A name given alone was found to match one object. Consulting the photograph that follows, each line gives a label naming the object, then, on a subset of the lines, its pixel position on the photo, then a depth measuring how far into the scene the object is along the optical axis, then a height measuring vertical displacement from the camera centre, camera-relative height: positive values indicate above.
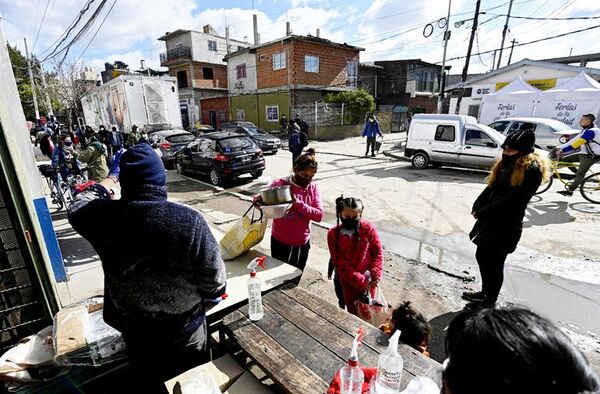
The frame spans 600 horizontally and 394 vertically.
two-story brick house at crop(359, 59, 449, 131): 32.00 +2.08
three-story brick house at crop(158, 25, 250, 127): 30.17 +3.57
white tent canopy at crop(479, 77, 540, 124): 14.84 +0.05
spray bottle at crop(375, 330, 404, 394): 1.44 -1.21
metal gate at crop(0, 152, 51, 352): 2.36 -1.43
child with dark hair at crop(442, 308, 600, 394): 0.67 -0.57
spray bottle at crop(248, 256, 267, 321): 2.23 -1.40
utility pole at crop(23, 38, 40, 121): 22.35 +2.09
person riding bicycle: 6.60 -0.97
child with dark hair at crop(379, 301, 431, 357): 2.03 -1.44
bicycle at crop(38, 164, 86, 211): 6.78 -1.73
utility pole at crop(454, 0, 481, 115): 16.29 +2.87
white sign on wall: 19.36 +0.84
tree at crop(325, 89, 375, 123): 22.33 +0.27
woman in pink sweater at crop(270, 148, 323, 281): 3.06 -1.10
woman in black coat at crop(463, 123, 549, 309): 2.99 -1.02
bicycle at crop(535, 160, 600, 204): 7.07 -1.90
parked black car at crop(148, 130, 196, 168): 12.04 -1.39
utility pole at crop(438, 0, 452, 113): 17.95 +2.32
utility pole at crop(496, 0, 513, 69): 24.98 +5.68
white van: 9.95 -1.27
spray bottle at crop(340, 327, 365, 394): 1.44 -1.27
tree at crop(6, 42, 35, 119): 33.64 +2.75
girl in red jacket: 2.68 -1.28
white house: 16.64 +1.46
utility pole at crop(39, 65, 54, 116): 26.98 +0.99
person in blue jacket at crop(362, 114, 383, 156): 13.35 -1.20
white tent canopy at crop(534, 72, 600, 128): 13.18 +0.08
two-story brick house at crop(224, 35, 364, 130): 22.61 +2.37
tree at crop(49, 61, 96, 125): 31.89 +2.04
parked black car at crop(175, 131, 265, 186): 9.08 -1.52
